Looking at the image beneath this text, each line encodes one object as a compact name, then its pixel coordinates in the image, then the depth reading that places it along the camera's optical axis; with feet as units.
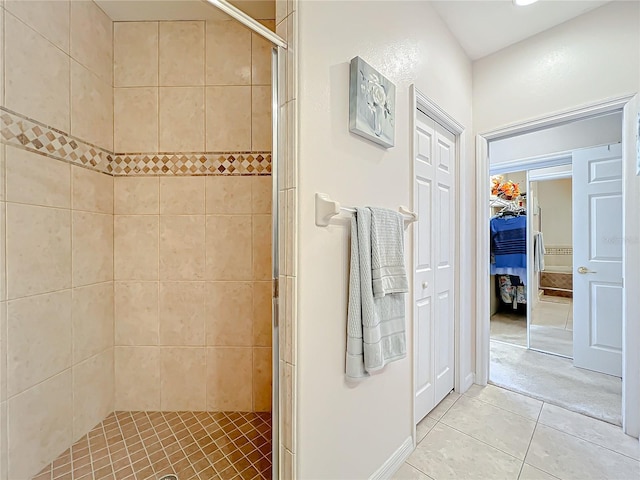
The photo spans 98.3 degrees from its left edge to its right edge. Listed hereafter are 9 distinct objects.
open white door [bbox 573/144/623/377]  7.83
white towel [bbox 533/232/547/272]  12.29
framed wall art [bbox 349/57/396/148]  3.70
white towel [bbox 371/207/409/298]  3.73
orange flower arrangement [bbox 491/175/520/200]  13.38
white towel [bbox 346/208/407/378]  3.59
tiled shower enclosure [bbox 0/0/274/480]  5.38
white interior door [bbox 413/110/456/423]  5.64
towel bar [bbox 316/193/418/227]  3.25
